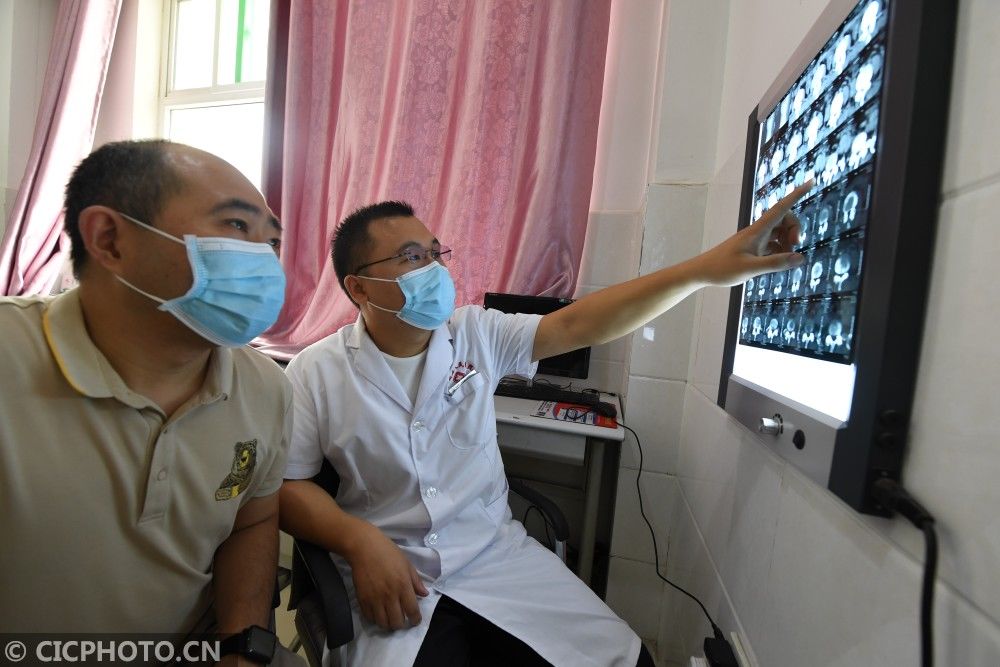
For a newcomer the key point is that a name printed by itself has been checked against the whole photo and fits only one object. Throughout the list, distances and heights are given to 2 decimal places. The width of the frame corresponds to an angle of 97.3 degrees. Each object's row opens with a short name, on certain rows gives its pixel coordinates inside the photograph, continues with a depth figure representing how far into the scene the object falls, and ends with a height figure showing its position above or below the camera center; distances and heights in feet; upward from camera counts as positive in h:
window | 9.17 +4.46
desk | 4.78 -1.47
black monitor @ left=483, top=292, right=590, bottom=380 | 6.14 +0.04
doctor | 3.04 -1.27
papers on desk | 5.03 -1.16
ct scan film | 1.85 +0.77
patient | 2.19 -0.71
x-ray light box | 1.58 +0.43
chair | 2.60 -2.00
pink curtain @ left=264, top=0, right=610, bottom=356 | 6.45 +2.72
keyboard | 5.63 -1.07
